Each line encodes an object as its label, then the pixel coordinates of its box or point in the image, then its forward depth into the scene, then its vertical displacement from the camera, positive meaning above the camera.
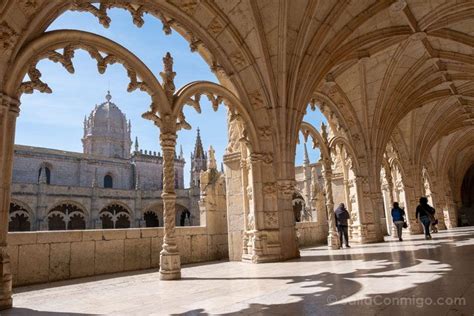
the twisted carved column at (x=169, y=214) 5.10 +0.16
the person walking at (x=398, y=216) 10.70 -0.12
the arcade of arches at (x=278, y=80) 4.39 +2.83
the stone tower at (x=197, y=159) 40.28 +7.77
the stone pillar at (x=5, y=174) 3.45 +0.63
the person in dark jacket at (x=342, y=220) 9.21 -0.13
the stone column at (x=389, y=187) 14.40 +1.05
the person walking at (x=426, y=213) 10.16 -0.07
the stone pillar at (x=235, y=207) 7.36 +0.29
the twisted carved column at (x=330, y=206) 8.98 +0.26
